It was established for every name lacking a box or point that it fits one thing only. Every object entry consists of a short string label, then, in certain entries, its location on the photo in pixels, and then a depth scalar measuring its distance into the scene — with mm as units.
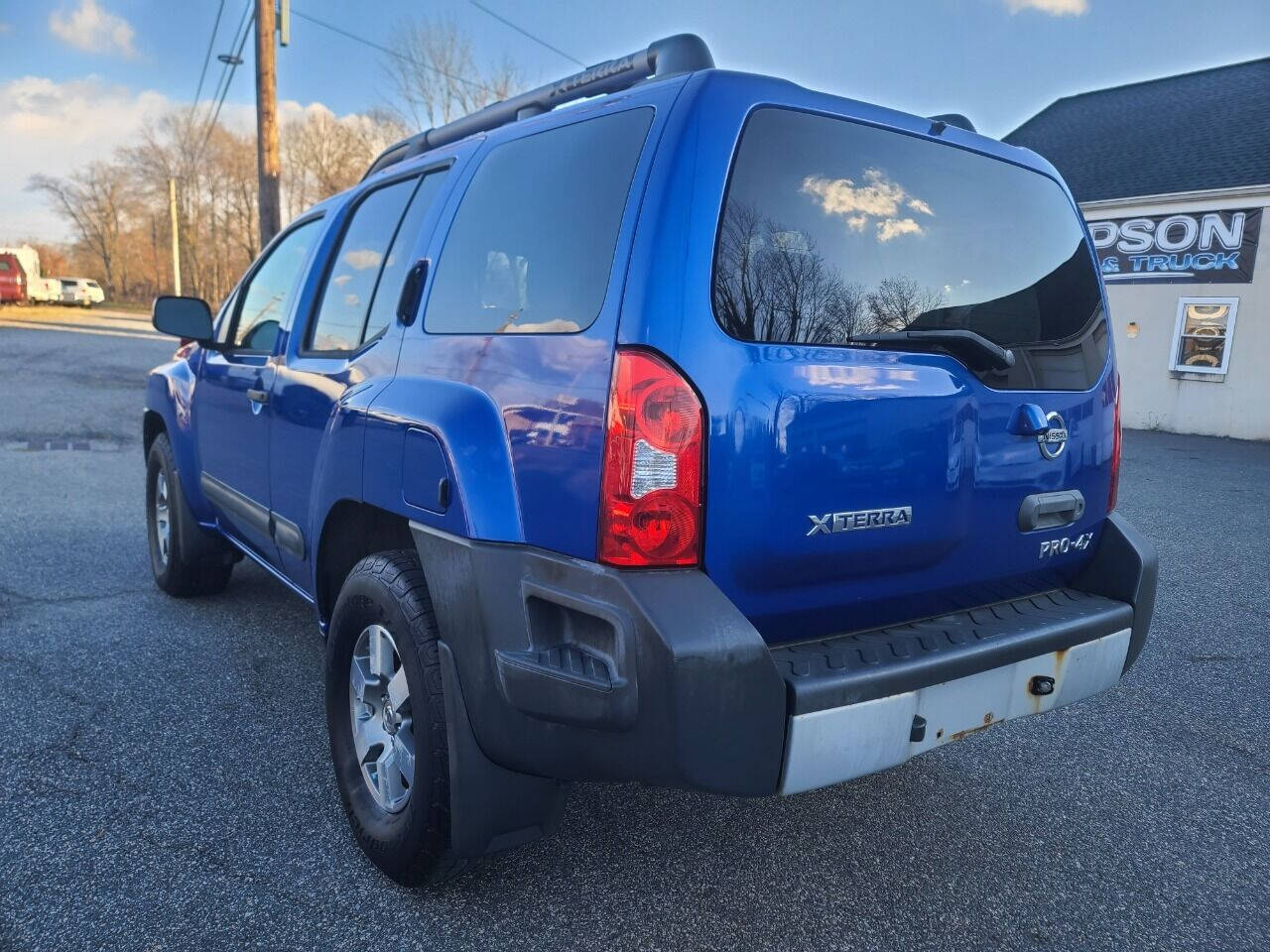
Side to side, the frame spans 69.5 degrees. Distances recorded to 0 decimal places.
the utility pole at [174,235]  45000
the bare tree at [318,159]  40062
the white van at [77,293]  54397
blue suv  1812
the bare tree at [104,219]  74250
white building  15438
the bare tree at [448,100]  27406
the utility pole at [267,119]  13438
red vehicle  42031
